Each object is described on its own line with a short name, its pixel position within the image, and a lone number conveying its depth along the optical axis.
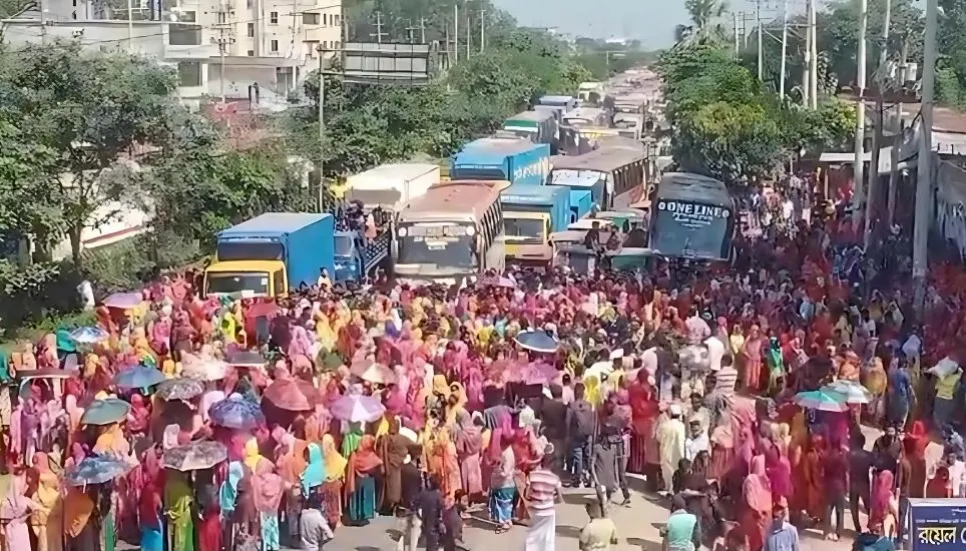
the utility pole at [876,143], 29.69
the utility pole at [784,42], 54.19
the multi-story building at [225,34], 54.91
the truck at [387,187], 33.69
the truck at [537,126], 57.31
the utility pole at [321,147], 38.06
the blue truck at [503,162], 39.09
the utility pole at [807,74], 44.17
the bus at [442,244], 26.69
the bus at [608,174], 43.09
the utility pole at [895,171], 30.95
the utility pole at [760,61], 65.53
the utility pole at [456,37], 84.33
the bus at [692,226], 29.59
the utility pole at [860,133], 31.47
